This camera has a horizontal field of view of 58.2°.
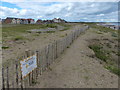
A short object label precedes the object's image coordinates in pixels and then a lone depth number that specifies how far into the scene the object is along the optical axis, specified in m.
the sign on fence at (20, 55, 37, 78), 3.17
